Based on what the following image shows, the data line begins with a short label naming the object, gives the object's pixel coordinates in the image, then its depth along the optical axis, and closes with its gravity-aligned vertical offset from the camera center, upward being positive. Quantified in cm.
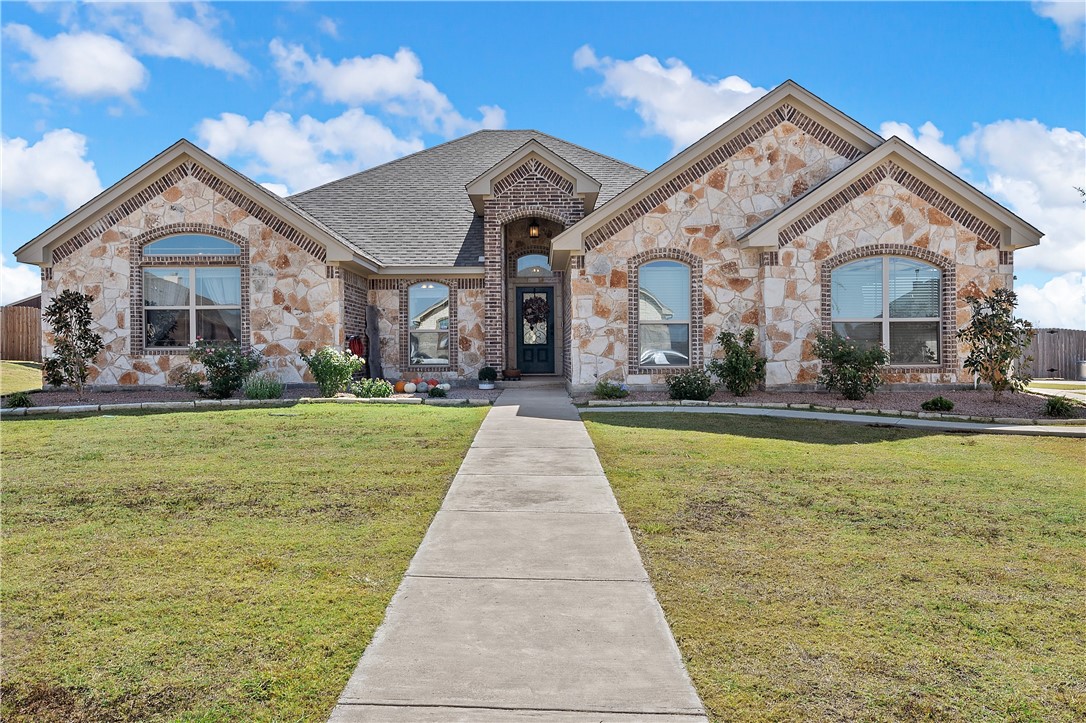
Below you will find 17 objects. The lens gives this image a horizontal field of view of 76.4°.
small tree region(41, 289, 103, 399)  1445 +60
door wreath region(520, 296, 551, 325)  1969 +157
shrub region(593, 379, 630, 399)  1364 -54
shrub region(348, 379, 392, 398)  1380 -45
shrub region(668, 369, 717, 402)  1328 -44
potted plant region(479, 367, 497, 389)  1692 -26
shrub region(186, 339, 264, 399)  1387 -3
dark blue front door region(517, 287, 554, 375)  1967 +101
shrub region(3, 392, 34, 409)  1255 -59
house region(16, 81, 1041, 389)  1403 +227
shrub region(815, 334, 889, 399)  1307 -8
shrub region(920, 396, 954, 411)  1161 -72
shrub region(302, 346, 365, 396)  1366 -5
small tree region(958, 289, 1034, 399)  1249 +38
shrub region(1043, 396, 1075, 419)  1116 -78
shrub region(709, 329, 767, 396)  1378 -5
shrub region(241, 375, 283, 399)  1355 -45
